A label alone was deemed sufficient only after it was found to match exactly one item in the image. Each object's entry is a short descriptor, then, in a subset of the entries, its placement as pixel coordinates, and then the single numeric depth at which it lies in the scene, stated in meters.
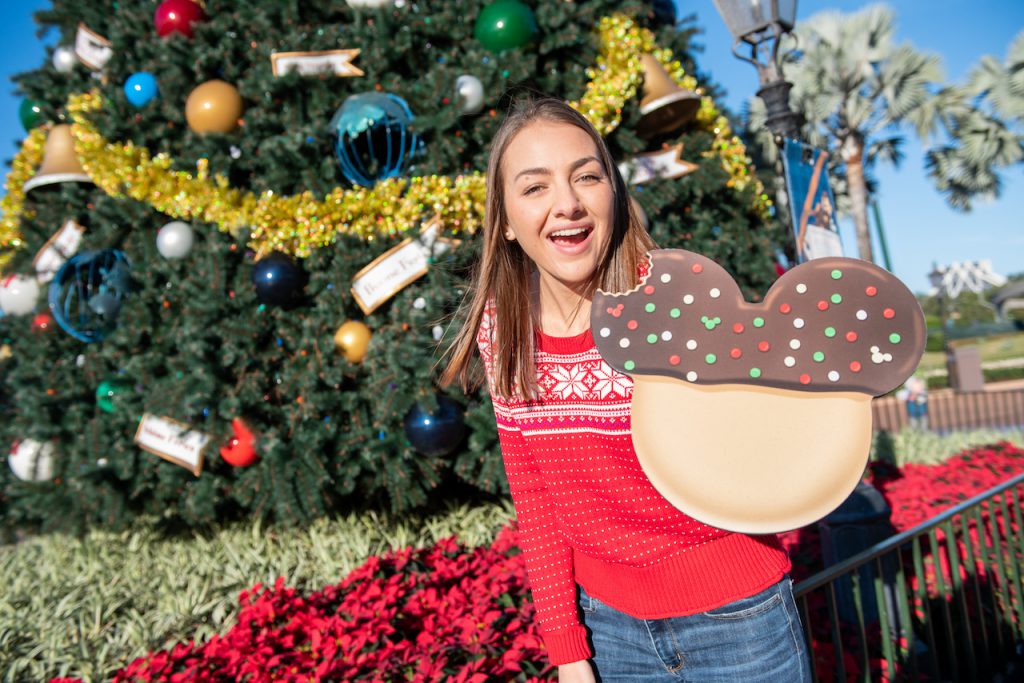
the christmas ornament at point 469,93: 4.11
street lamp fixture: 3.63
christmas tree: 4.09
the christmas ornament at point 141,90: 4.67
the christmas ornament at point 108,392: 4.78
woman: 1.23
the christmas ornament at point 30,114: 5.63
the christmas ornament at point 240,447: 4.07
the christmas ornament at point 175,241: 4.41
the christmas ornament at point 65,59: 5.37
